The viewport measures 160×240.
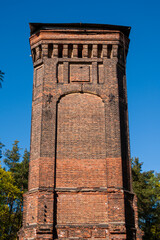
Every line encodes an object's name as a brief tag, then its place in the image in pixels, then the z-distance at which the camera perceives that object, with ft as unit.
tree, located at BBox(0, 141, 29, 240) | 106.01
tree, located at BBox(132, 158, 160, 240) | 110.63
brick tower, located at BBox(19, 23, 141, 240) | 46.93
